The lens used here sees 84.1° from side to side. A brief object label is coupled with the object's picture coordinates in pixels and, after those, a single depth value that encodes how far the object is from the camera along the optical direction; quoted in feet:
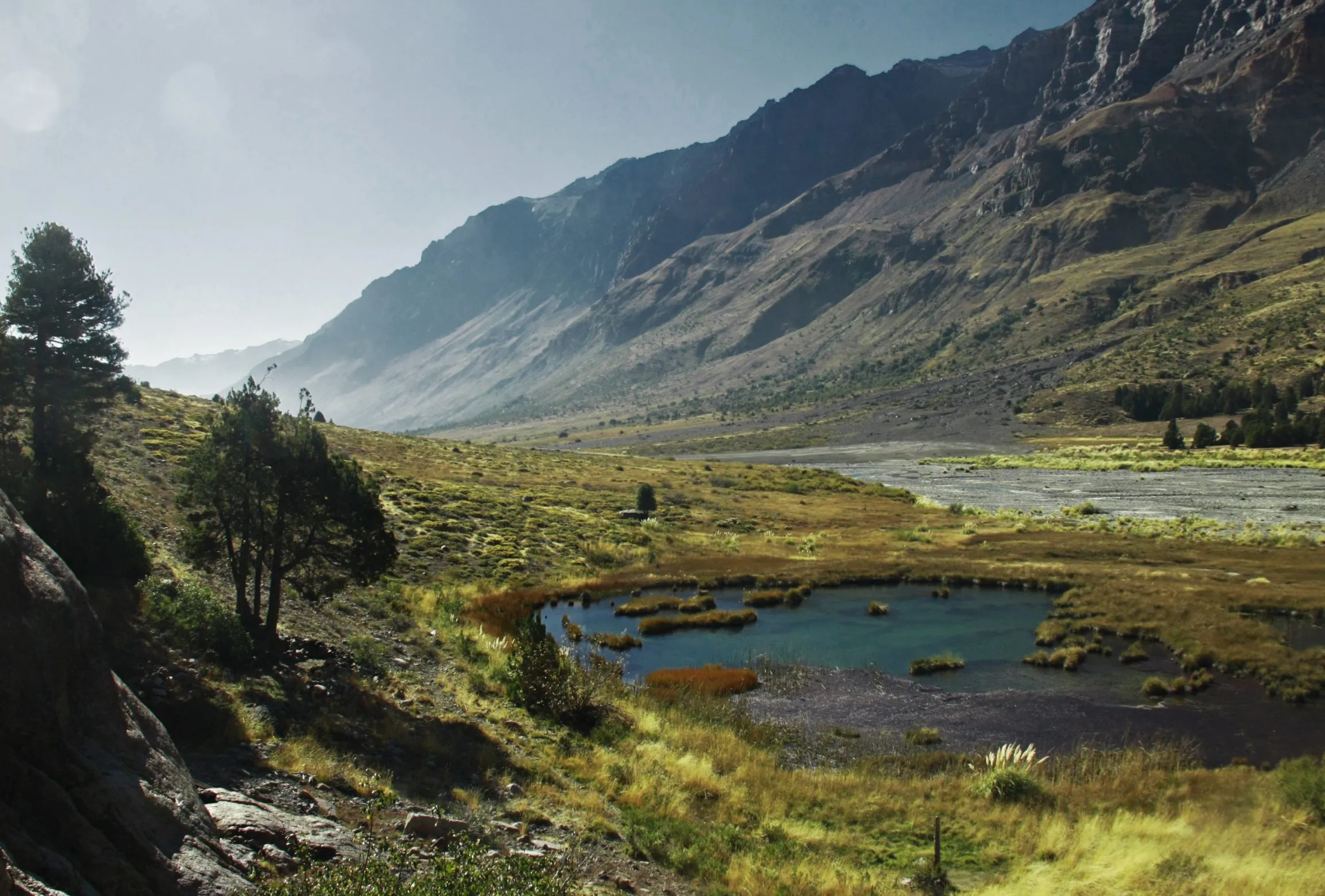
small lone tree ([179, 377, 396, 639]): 68.28
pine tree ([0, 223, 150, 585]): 85.66
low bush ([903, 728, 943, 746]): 75.31
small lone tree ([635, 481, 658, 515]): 226.99
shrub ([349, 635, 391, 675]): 71.36
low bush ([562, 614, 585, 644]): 114.01
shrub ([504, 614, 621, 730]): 69.56
